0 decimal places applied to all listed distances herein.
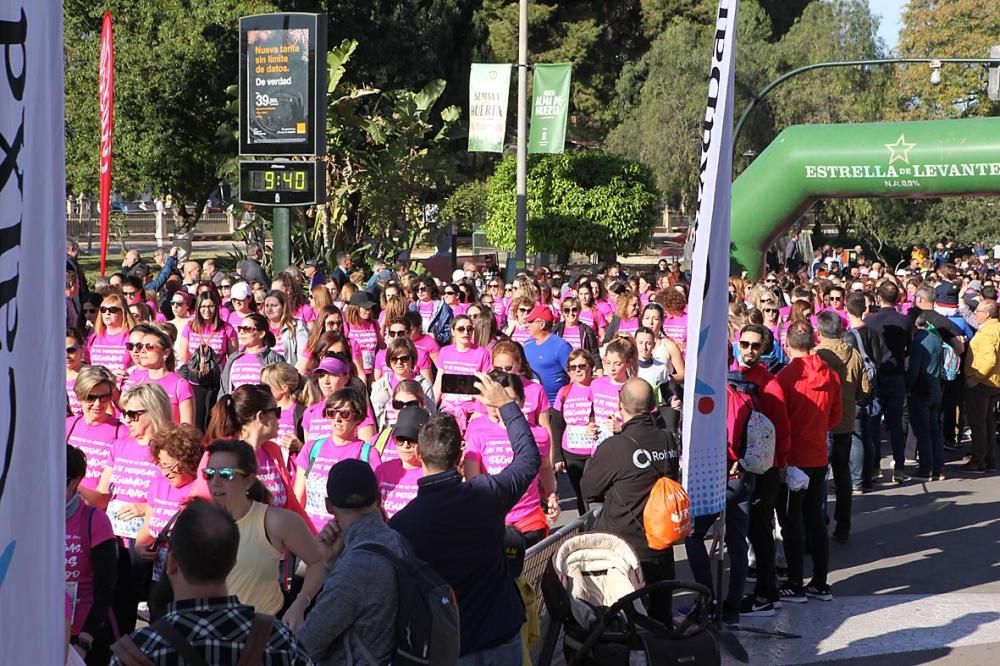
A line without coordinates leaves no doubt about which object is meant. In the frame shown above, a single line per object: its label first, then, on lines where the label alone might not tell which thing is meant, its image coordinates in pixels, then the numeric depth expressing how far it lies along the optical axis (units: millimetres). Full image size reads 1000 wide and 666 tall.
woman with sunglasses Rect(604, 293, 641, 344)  12547
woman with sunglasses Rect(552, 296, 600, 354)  12031
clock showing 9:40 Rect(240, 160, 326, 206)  17891
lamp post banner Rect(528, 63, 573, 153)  23906
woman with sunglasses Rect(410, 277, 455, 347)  13273
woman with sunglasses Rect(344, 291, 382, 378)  11211
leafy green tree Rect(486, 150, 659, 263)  29828
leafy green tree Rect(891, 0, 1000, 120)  48094
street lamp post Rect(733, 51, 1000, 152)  22362
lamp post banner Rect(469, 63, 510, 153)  23969
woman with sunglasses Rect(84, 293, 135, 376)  9922
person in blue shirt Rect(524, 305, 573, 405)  10352
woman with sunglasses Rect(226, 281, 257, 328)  11156
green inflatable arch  20188
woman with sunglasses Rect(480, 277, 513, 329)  15120
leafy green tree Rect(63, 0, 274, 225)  29219
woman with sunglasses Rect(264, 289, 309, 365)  10766
